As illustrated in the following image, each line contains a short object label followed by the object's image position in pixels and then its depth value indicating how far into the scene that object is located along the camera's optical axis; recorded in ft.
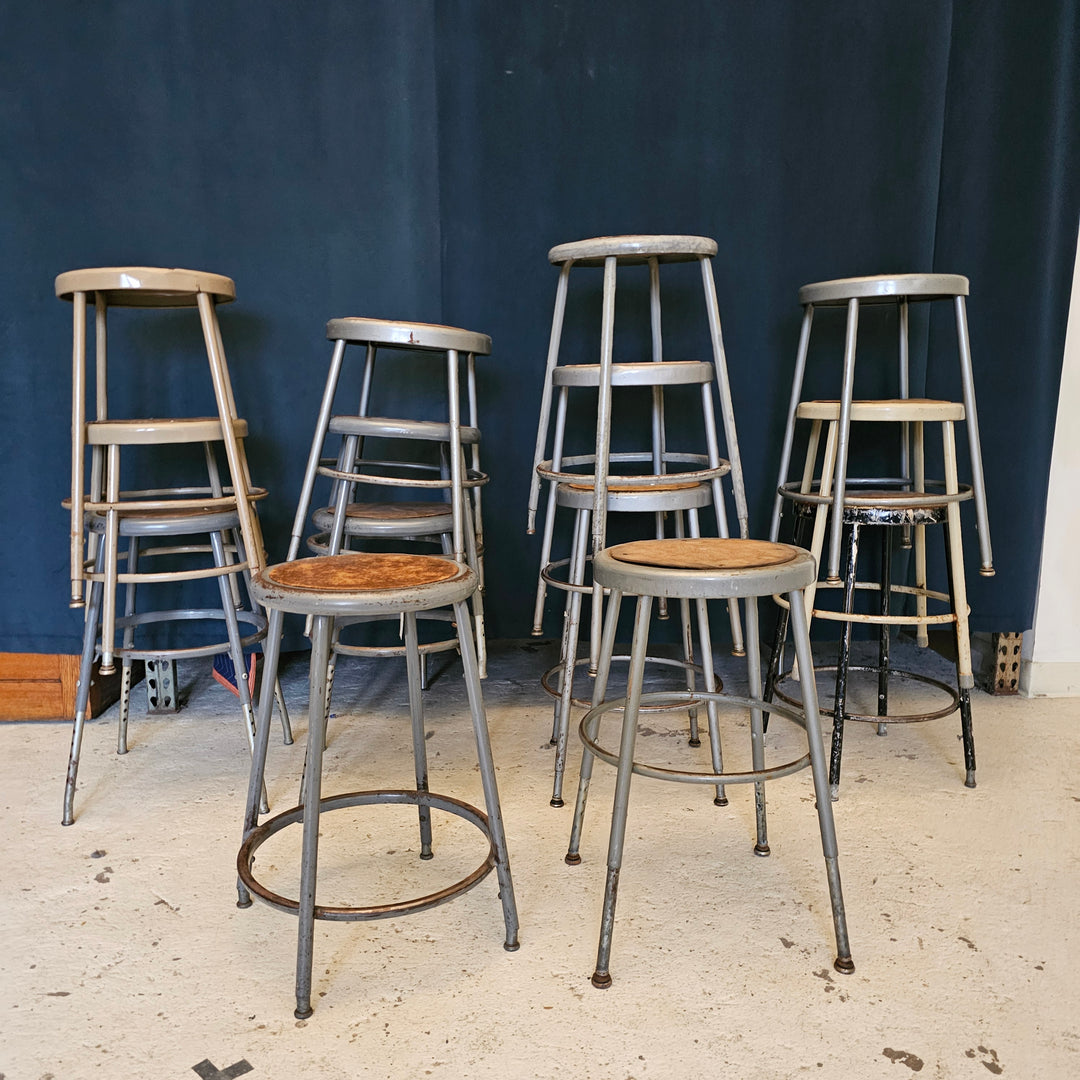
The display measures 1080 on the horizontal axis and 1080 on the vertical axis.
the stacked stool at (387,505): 7.30
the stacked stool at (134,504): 6.81
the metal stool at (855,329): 7.12
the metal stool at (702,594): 4.83
